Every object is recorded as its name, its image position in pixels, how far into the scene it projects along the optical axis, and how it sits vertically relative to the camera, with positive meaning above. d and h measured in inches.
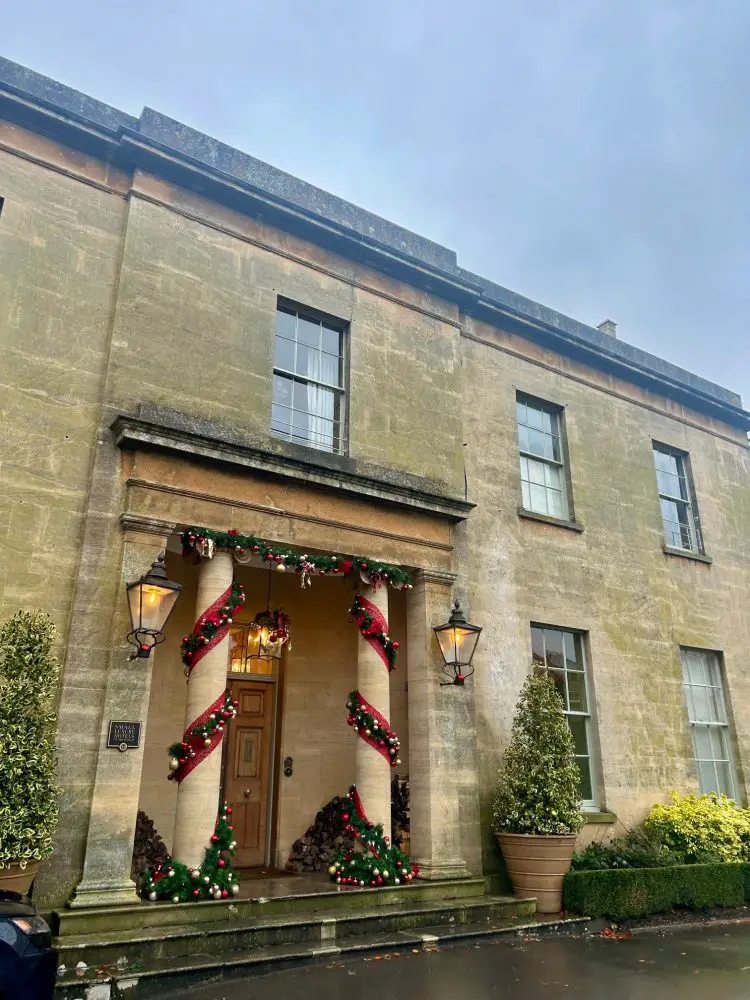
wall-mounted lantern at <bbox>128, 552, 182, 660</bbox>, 273.6 +67.1
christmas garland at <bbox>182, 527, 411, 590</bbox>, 310.5 +99.9
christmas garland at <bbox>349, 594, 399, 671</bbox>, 353.7 +74.5
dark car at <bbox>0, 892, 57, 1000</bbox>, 163.3 -32.5
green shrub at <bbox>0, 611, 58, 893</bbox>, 232.5 +15.2
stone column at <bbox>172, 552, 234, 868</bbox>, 281.6 +11.1
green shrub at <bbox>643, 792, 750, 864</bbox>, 407.5 -15.8
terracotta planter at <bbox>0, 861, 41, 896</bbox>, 229.0 -22.1
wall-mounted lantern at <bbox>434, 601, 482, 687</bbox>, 356.5 +70.1
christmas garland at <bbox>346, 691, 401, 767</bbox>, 340.5 +30.2
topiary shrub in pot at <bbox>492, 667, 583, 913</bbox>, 346.3 -2.4
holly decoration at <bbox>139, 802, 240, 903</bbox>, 269.4 -26.5
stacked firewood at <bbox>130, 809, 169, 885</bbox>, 315.0 -19.1
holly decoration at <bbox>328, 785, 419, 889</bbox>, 319.0 -24.7
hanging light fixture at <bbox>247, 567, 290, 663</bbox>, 370.0 +79.7
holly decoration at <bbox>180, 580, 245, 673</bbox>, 303.6 +63.6
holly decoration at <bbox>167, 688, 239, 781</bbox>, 287.3 +19.7
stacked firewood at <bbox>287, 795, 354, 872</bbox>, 375.6 -20.0
